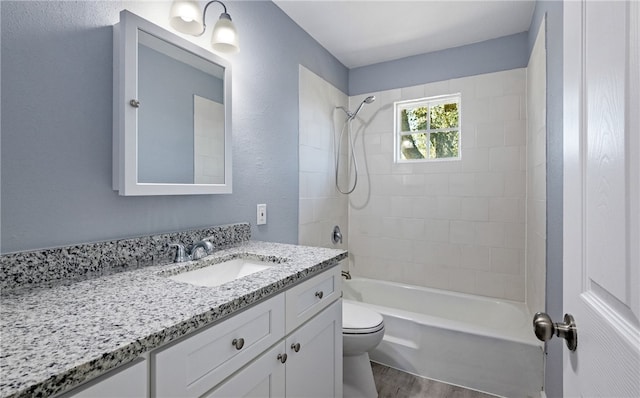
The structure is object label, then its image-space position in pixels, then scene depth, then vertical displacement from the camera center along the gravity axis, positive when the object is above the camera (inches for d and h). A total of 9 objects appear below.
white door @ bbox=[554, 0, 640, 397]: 16.1 +0.2
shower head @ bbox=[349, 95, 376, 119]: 104.6 +32.6
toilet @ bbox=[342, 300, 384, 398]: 70.5 -34.3
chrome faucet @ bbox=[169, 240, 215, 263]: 51.5 -8.7
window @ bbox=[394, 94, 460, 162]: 105.7 +24.3
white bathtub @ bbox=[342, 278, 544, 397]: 72.2 -36.7
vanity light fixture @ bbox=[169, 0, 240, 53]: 51.2 +29.8
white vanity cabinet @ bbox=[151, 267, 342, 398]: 29.4 -17.9
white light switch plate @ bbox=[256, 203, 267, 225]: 74.7 -3.8
